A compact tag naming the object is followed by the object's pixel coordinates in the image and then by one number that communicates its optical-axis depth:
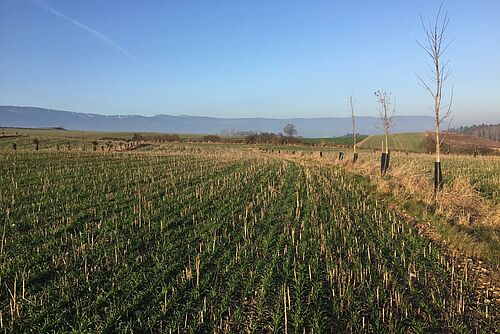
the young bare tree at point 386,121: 27.11
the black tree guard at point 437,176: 13.17
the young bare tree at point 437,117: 13.22
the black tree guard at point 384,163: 19.64
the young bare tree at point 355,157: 28.48
